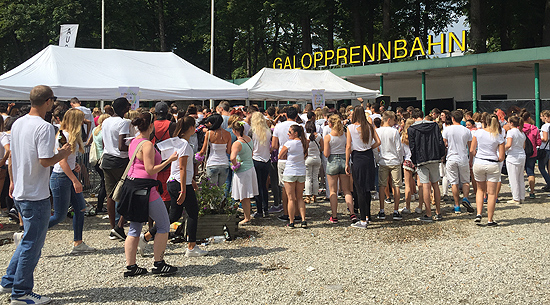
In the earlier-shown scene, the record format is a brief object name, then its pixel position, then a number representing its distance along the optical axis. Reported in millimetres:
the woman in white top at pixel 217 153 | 7680
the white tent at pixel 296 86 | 17266
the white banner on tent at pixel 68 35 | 20688
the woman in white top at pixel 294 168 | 7738
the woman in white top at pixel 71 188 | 5943
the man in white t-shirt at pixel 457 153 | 8578
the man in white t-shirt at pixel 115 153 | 6918
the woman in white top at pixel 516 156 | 9094
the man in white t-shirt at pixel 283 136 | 8578
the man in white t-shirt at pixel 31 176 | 4441
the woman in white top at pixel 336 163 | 8008
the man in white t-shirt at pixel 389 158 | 8383
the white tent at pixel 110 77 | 12438
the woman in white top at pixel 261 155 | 8516
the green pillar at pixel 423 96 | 23609
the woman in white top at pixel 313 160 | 8977
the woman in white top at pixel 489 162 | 7832
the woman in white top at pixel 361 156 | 7793
